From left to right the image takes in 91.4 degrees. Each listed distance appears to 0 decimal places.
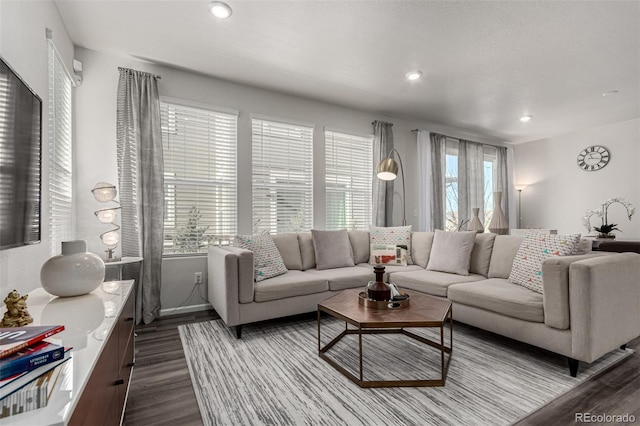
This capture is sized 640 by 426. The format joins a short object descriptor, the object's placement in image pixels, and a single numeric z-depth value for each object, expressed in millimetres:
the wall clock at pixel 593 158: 5477
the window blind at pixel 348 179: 4543
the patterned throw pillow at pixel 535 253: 2506
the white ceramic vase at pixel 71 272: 1490
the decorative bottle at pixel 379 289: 2195
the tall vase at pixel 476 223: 5230
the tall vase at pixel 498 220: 5746
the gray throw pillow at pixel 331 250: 3611
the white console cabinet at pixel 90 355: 673
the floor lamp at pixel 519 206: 6742
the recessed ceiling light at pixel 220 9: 2365
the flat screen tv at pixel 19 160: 1276
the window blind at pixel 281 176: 3969
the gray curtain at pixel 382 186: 4793
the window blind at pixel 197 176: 3453
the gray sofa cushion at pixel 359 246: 3988
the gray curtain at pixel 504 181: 6430
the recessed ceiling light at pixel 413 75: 3534
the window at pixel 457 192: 5703
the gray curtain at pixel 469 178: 5816
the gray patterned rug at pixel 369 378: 1659
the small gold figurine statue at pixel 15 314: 1106
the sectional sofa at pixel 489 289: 1994
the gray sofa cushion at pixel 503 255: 3006
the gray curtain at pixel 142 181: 3113
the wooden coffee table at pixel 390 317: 1892
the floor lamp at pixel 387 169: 3604
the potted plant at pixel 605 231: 4449
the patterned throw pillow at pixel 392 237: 3904
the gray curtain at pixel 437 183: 5398
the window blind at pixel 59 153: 2348
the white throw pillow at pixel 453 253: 3260
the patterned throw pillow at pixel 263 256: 3045
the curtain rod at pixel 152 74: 3126
